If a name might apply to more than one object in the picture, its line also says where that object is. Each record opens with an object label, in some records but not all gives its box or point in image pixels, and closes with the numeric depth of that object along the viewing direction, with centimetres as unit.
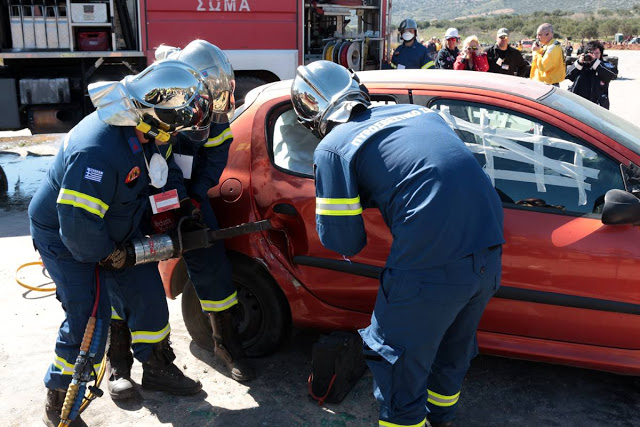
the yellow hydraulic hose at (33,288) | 453
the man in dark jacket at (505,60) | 859
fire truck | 705
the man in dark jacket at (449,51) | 858
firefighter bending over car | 236
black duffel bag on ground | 322
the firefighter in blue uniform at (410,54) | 871
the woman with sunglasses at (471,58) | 799
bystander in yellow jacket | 881
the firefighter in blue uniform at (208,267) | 336
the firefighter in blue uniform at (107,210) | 270
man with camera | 834
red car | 294
